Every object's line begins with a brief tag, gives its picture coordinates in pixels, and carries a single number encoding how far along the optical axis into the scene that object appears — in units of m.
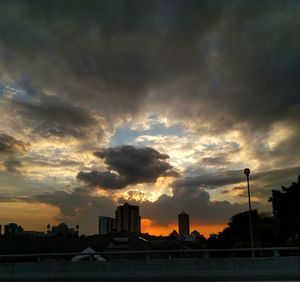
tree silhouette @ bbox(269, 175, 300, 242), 41.82
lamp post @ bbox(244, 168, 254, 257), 23.01
